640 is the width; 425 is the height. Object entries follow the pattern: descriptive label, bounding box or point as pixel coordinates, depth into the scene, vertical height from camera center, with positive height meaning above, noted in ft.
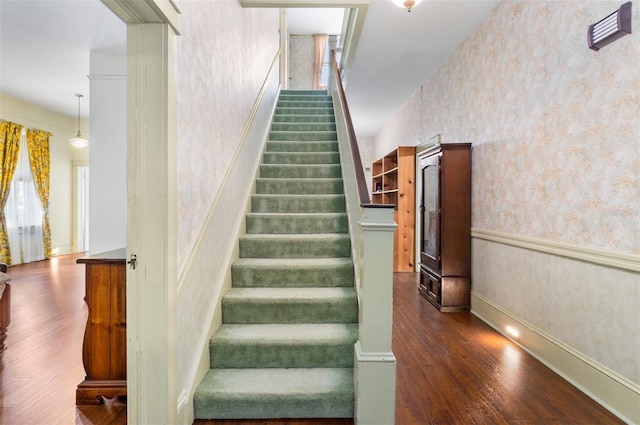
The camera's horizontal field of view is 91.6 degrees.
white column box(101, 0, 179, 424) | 4.57 -0.01
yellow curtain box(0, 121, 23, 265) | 18.28 +2.73
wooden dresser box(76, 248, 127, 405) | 5.82 -2.27
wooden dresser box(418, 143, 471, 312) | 11.05 -0.58
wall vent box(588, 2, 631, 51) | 5.51 +3.37
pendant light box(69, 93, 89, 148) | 20.03 +4.55
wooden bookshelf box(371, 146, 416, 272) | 17.34 +0.05
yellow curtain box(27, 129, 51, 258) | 20.30 +2.98
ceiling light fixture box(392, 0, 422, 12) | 8.07 +5.43
